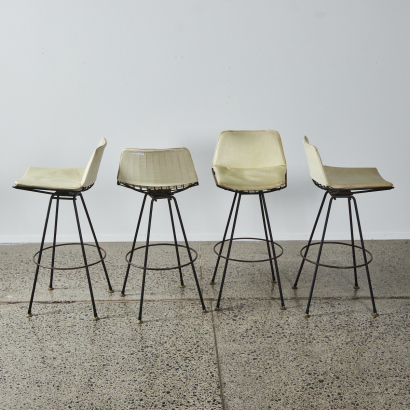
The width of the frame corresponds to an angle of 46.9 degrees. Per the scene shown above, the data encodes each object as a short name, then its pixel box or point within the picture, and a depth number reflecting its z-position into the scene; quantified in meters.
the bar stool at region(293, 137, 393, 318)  2.90
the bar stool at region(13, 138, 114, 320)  2.80
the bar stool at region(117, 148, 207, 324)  2.90
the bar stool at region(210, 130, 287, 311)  3.35
